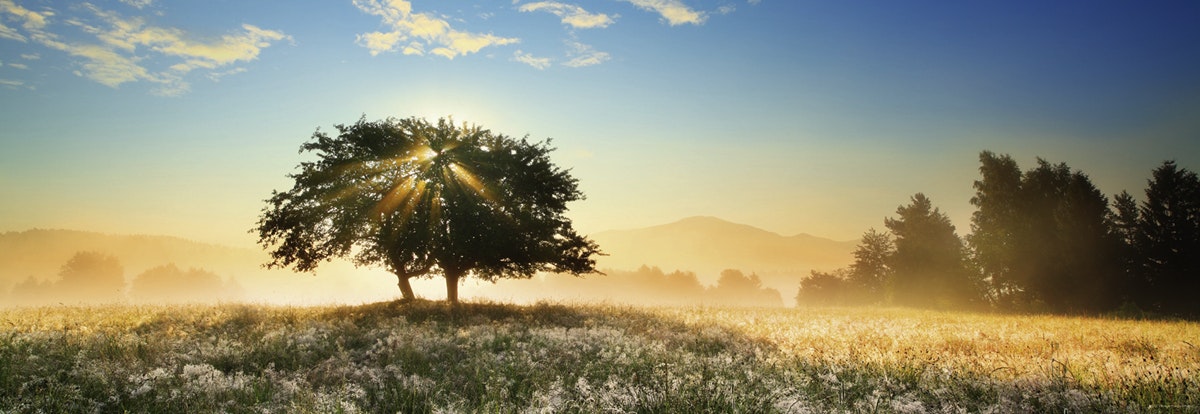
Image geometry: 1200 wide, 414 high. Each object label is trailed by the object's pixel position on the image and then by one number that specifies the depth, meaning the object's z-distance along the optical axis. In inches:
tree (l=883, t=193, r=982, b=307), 1854.1
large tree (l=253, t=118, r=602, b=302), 742.5
